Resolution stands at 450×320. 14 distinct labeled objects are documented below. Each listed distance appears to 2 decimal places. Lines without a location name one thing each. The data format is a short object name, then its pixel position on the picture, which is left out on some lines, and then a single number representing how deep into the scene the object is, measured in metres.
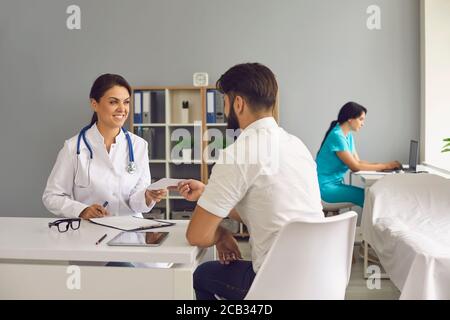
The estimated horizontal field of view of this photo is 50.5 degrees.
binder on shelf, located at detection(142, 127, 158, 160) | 4.39
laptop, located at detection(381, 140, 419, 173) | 4.01
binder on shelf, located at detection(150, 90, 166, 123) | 4.42
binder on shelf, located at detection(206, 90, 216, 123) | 4.34
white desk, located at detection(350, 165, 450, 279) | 3.32
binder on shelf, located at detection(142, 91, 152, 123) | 4.36
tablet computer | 1.47
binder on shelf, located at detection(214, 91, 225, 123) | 4.36
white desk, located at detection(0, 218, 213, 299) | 1.39
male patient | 1.42
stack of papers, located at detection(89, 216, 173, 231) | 1.72
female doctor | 2.14
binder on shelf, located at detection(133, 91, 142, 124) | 4.36
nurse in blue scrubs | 3.80
